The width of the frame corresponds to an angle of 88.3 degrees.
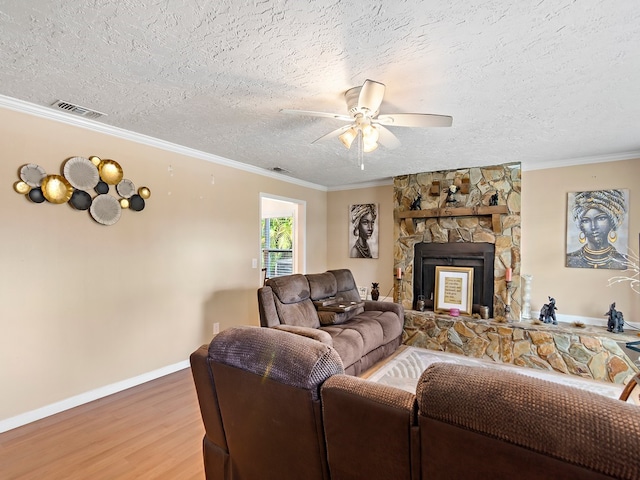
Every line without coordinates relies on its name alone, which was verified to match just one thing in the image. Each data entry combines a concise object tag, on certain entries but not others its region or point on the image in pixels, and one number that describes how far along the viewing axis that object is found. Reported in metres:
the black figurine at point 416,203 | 4.77
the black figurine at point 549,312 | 3.88
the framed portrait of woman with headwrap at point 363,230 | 5.47
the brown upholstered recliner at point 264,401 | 1.13
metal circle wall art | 2.53
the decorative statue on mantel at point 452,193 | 4.54
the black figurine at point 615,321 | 3.50
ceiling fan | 1.94
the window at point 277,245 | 6.84
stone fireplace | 4.18
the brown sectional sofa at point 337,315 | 3.09
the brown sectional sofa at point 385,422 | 0.73
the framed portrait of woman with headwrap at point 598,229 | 3.68
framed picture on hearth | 4.37
